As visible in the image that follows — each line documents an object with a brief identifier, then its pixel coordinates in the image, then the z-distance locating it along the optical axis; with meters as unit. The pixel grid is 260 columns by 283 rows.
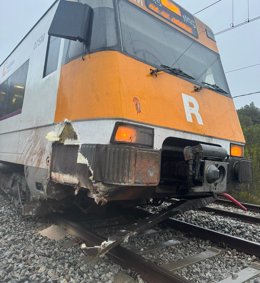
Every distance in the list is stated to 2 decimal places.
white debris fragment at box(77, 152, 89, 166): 2.37
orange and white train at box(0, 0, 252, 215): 2.34
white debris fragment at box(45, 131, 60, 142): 2.87
